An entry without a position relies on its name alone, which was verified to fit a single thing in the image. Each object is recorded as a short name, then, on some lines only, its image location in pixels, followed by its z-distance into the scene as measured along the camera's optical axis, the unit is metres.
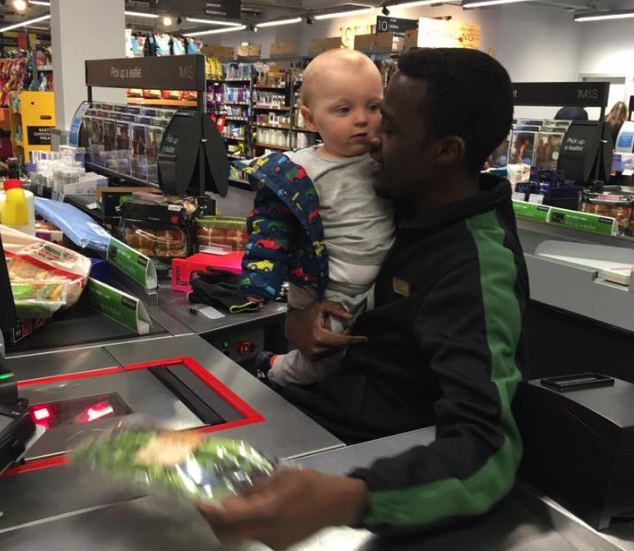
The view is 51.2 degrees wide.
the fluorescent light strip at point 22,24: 14.69
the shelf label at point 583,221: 3.13
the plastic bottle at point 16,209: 2.11
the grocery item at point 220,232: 2.62
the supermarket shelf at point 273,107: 11.59
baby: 1.43
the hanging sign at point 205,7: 8.32
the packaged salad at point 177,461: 0.83
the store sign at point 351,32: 10.93
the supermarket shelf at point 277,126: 11.51
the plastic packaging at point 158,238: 2.58
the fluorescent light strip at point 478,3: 9.83
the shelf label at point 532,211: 3.45
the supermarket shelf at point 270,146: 11.67
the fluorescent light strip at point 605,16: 11.19
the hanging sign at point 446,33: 9.37
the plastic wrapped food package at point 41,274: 1.81
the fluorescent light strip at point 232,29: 15.34
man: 0.84
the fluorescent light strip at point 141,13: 13.64
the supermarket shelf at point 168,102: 8.28
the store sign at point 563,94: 4.03
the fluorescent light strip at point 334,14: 12.52
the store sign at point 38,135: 7.64
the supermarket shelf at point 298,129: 11.32
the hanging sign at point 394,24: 11.03
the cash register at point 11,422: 1.05
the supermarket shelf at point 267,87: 11.68
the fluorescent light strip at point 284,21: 13.79
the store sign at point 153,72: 2.75
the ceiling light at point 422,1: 10.75
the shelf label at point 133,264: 2.05
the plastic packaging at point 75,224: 2.37
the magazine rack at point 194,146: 2.75
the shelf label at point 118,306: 1.87
